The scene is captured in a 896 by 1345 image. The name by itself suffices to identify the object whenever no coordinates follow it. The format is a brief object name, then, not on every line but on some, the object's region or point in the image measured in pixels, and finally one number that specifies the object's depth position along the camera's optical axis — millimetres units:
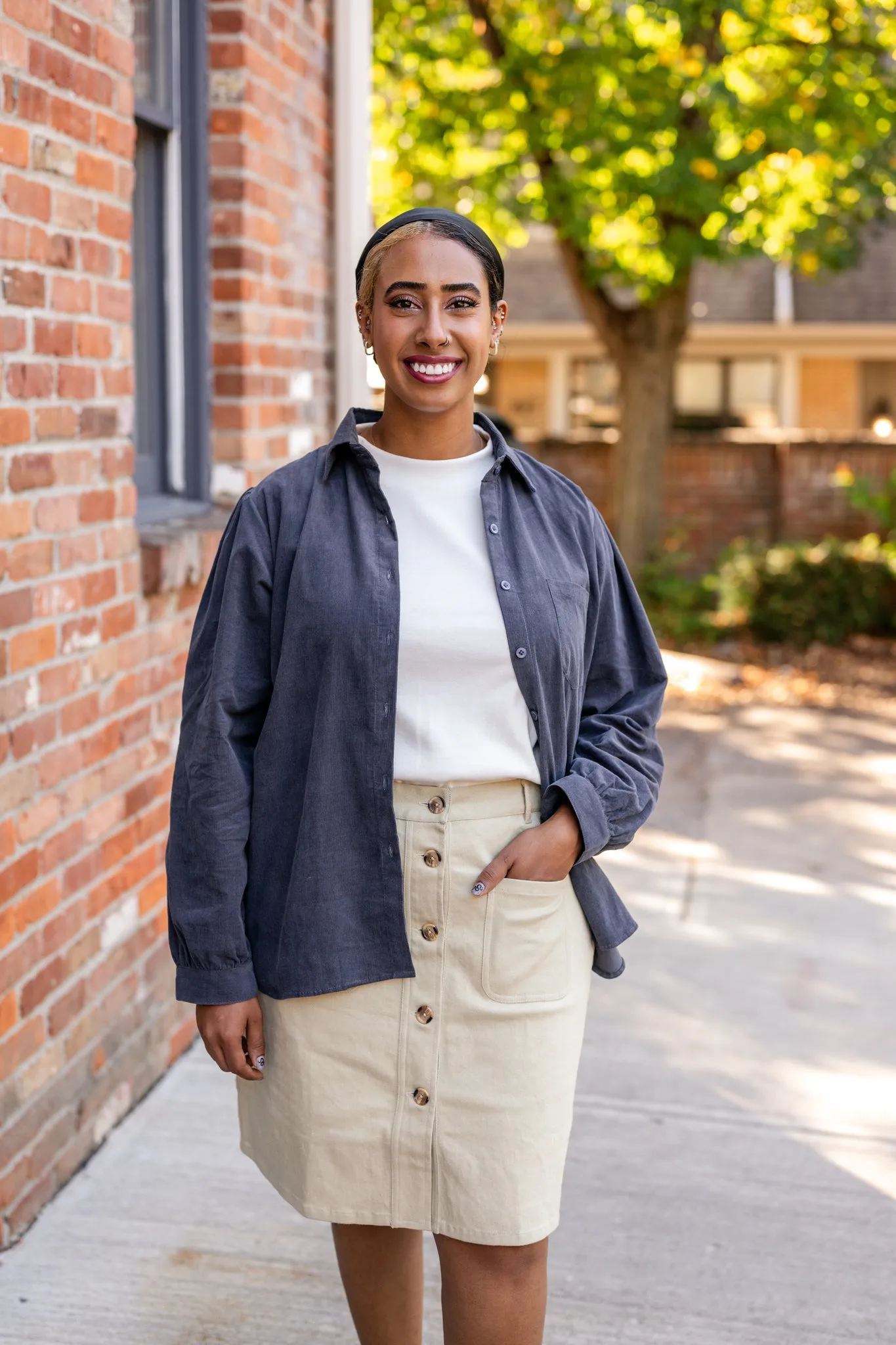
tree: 10656
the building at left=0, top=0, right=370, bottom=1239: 2885
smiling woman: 2072
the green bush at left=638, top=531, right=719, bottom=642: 11703
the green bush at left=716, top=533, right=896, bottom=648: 11180
